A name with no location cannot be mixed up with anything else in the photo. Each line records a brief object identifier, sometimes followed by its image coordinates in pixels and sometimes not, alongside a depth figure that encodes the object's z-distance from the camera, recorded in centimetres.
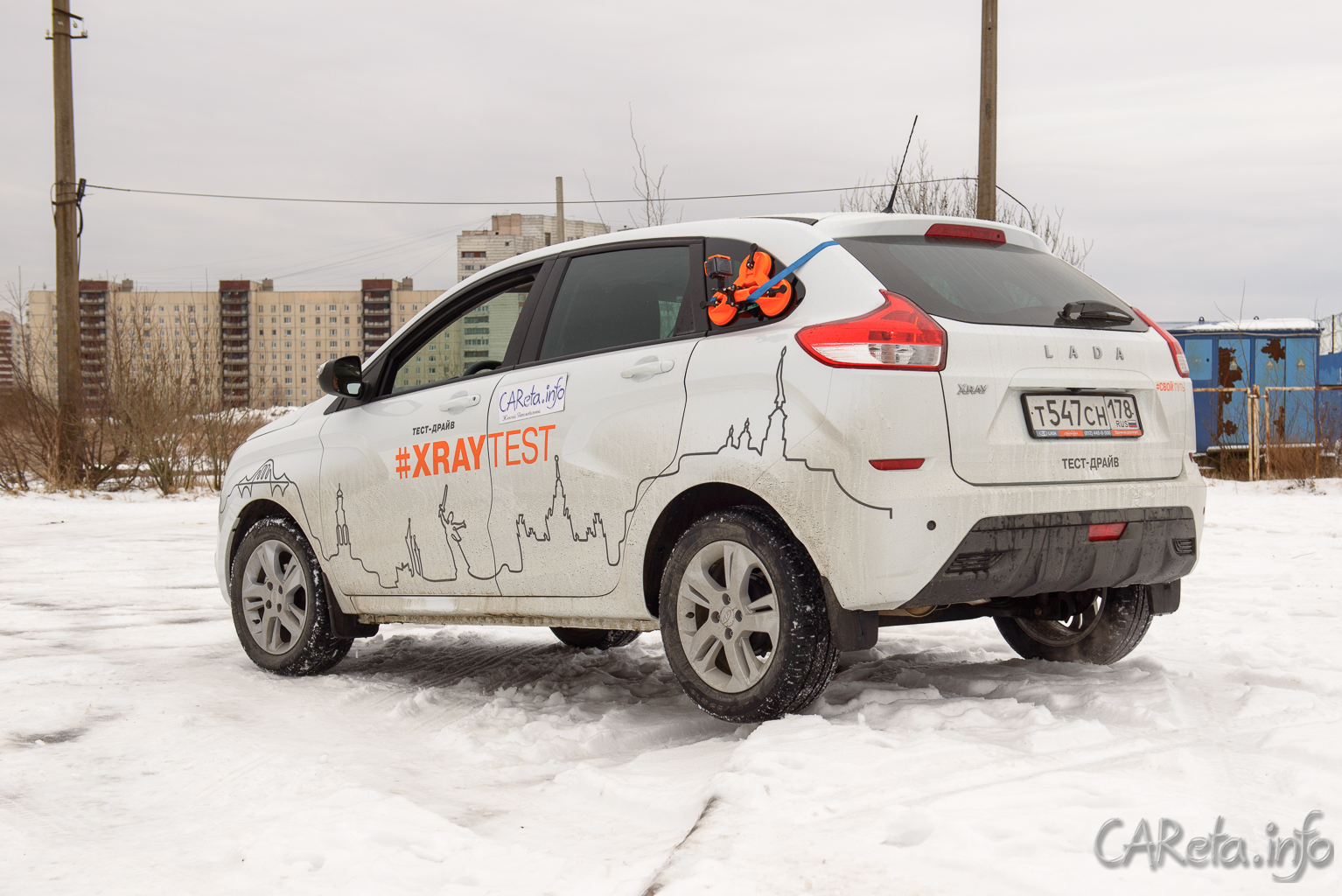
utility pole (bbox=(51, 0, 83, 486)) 1838
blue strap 390
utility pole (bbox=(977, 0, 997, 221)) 1502
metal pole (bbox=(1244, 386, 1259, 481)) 1678
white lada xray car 355
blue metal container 1969
